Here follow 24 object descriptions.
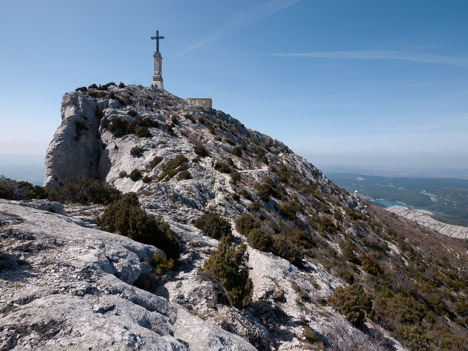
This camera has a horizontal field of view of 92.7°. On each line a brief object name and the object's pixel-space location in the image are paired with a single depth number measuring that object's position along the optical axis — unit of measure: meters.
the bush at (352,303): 10.08
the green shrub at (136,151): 27.14
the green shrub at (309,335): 8.29
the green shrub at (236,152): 34.04
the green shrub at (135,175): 23.30
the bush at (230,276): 8.29
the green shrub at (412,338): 10.08
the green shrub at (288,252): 14.07
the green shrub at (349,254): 20.27
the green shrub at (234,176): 23.66
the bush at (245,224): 15.87
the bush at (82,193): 15.30
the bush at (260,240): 13.80
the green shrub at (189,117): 41.38
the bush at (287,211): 22.80
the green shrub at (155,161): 24.59
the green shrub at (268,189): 23.52
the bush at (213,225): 14.57
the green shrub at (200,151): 27.64
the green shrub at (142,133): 30.19
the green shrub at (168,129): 32.93
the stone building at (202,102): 54.25
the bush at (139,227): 10.79
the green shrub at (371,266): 19.23
